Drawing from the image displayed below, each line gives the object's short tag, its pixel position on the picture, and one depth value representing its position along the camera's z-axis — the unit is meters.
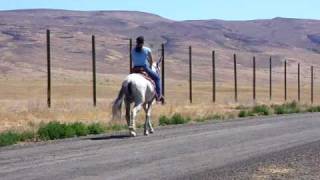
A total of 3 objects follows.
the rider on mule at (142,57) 20.16
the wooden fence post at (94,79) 36.95
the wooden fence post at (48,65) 33.81
